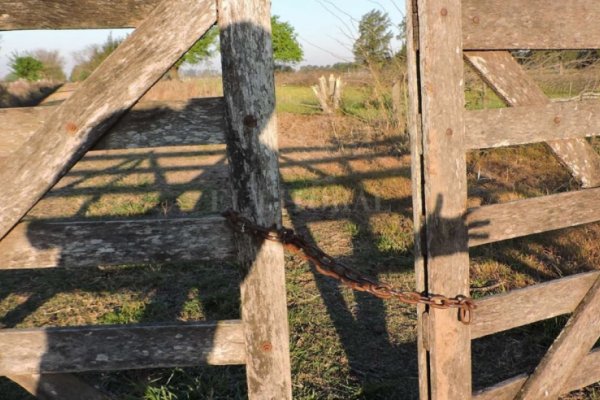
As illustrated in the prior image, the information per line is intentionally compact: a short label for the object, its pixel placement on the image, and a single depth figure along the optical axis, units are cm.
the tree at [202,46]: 4640
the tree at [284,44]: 6919
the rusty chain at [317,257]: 171
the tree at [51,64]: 4209
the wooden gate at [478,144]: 201
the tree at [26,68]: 4071
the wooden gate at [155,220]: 161
